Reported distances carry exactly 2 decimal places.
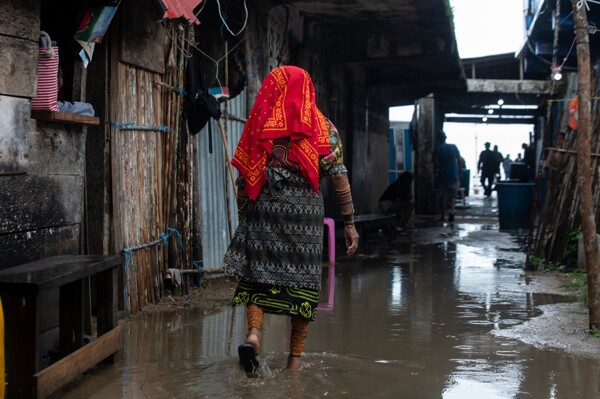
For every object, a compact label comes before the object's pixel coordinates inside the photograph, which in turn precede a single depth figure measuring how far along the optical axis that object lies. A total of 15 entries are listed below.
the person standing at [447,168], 17.31
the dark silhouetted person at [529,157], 29.38
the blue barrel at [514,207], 15.24
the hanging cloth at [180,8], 5.69
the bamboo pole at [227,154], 7.66
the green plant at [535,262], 9.26
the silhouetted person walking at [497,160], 31.03
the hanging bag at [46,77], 4.62
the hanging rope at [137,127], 6.02
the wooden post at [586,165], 5.47
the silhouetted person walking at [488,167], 30.02
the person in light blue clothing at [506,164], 40.21
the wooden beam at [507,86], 22.42
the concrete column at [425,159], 21.86
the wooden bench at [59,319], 3.47
